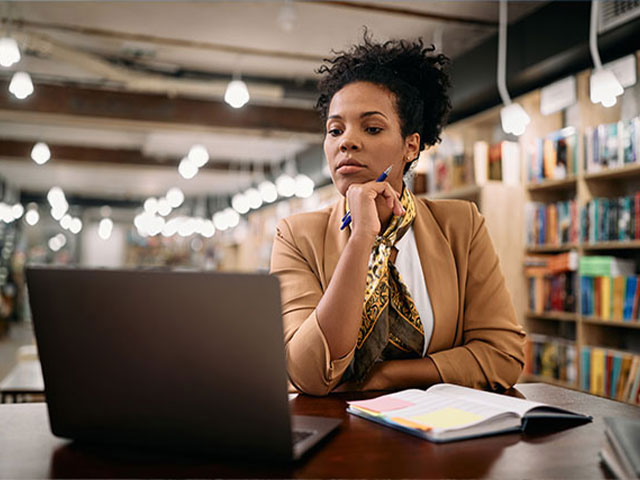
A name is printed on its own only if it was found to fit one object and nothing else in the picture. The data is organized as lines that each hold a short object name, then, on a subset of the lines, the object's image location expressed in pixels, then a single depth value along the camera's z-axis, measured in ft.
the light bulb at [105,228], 56.13
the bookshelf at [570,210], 13.32
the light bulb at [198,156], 21.30
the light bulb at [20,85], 13.84
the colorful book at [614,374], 12.46
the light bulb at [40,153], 22.55
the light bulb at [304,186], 23.21
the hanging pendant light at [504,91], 12.63
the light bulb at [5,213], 36.52
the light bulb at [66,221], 50.16
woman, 4.36
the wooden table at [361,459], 2.53
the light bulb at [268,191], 26.96
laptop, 2.49
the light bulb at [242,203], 31.96
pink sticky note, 3.43
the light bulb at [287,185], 24.41
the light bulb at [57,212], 41.06
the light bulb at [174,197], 33.99
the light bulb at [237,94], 14.58
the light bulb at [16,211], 38.93
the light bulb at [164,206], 40.57
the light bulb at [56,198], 34.81
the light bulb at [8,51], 12.11
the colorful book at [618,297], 12.60
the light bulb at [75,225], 52.80
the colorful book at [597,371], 12.90
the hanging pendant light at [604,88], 10.34
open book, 3.04
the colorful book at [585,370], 13.23
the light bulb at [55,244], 57.57
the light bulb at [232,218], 38.14
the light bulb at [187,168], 24.15
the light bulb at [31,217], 43.95
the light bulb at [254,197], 29.60
